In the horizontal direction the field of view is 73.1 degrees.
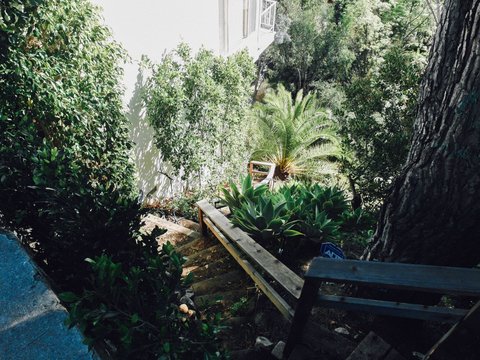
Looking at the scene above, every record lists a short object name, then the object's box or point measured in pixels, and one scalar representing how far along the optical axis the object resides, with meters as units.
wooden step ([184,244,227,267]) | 4.45
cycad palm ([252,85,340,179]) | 12.41
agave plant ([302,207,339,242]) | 3.68
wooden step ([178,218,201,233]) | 6.39
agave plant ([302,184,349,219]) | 4.45
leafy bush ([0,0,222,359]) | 1.55
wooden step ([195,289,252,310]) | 3.28
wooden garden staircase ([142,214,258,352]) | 2.95
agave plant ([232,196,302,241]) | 3.75
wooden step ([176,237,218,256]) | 4.95
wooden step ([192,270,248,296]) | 3.62
